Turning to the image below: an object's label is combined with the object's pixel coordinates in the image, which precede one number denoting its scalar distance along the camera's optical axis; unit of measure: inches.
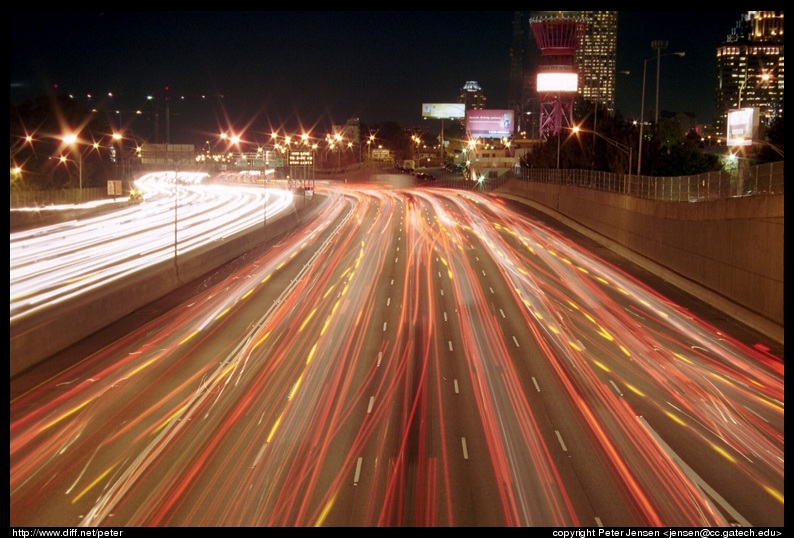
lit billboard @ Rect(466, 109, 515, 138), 6934.1
